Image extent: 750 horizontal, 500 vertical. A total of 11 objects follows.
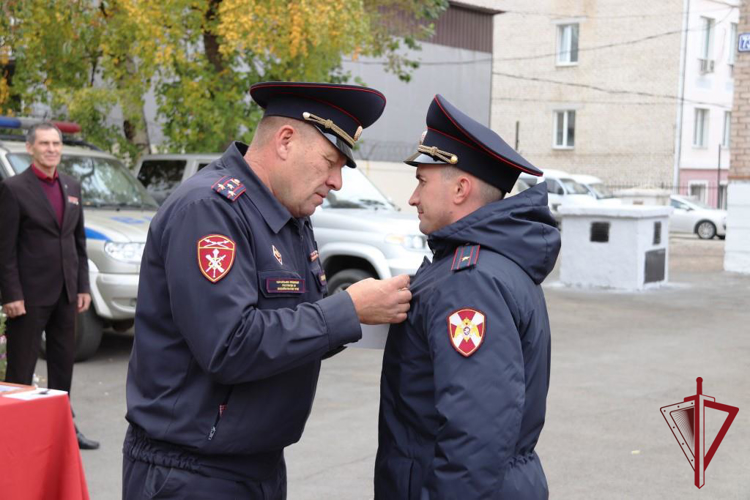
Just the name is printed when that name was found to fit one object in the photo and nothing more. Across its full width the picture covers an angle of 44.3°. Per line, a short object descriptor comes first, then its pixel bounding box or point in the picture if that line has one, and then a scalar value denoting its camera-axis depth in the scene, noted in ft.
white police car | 27.27
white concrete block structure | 45.60
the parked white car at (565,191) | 87.97
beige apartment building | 115.24
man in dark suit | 19.40
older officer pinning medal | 7.29
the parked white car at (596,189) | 90.27
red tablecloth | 9.10
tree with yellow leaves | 38.06
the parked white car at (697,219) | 88.22
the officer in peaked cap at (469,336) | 7.25
